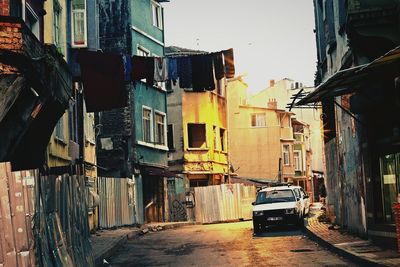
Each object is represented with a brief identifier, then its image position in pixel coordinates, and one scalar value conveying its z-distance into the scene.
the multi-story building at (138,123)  32.25
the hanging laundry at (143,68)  19.95
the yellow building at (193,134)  40.38
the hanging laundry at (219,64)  20.86
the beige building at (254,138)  61.44
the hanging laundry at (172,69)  20.69
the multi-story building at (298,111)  72.33
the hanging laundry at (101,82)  18.50
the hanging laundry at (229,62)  21.22
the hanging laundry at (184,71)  20.86
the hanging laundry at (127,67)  19.47
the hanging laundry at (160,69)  20.32
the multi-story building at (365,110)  12.62
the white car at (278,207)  23.97
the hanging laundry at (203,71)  20.84
